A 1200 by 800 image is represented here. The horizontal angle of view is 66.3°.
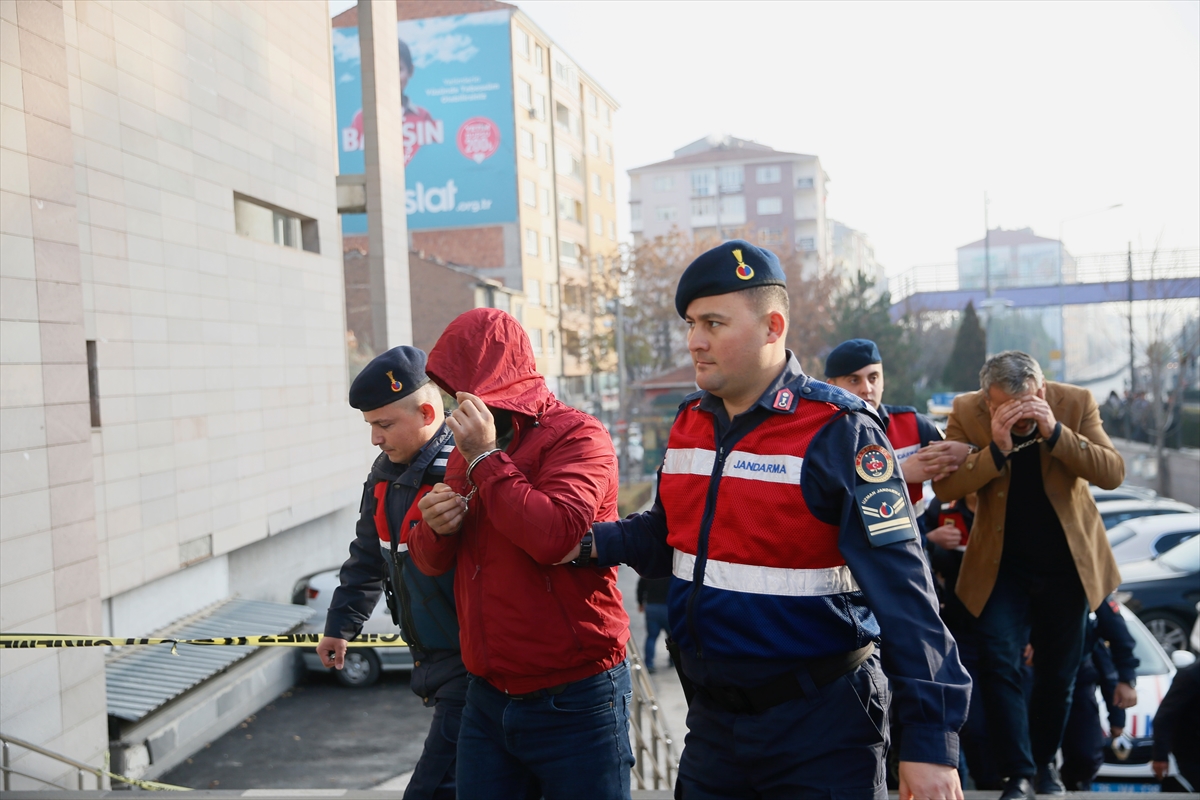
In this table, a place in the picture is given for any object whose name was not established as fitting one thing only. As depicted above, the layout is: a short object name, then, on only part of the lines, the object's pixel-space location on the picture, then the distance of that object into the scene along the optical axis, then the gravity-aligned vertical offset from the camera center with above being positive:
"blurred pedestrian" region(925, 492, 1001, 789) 4.18 -1.16
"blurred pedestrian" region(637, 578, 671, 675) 11.46 -3.13
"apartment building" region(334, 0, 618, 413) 46.34 +11.19
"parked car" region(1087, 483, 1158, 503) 17.00 -2.94
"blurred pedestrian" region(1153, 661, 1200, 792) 4.07 -1.72
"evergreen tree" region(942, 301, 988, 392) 42.66 -0.05
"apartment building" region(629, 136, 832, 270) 75.25 +14.07
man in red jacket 2.62 -0.69
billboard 46.41 +12.82
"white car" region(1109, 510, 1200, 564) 12.30 -2.64
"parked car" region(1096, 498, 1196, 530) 15.04 -2.78
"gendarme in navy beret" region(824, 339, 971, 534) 4.21 -0.18
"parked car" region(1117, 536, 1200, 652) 10.62 -3.01
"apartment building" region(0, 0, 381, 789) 5.63 +0.52
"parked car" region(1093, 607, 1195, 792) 6.23 -2.69
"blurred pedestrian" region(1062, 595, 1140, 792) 4.47 -1.74
